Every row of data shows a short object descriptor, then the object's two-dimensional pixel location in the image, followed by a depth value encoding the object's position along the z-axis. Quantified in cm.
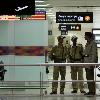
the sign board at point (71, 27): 2700
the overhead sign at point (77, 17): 1833
